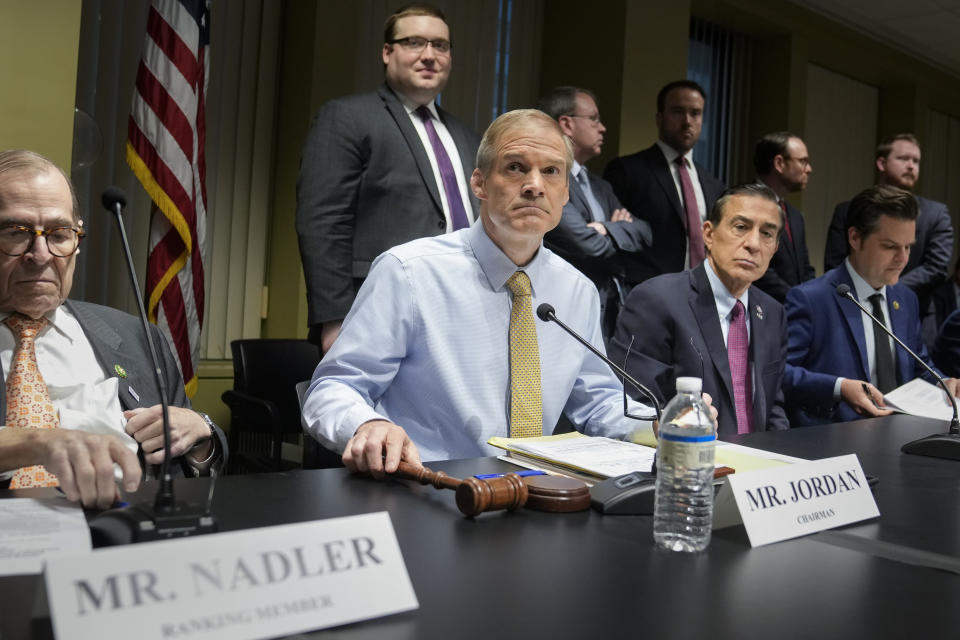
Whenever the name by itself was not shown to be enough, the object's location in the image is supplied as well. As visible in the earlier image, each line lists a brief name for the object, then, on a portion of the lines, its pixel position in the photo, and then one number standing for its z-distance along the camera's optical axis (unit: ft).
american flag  10.66
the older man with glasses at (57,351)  5.00
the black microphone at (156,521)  2.98
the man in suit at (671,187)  13.17
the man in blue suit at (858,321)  9.53
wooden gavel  3.69
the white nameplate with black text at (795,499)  3.62
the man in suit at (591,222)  10.89
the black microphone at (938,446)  5.99
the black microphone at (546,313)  5.18
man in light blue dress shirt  5.79
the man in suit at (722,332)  7.86
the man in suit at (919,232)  14.57
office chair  10.62
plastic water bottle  3.49
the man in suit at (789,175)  14.25
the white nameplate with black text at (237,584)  2.18
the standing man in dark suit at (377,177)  9.27
